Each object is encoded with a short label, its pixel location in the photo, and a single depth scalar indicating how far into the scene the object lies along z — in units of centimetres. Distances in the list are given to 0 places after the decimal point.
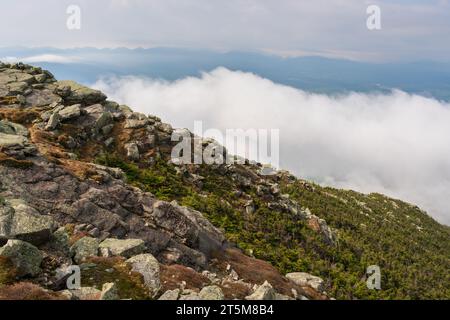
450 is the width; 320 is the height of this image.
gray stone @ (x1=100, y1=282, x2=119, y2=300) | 1578
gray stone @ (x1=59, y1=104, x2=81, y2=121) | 4852
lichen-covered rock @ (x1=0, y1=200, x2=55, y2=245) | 1884
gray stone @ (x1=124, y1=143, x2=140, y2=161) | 4862
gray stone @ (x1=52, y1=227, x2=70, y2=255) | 2012
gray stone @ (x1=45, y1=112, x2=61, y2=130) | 4532
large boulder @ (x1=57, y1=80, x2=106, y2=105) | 5600
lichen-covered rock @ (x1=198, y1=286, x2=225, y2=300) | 1780
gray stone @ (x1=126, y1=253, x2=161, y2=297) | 1842
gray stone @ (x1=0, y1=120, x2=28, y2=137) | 3656
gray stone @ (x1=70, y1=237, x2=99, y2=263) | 2036
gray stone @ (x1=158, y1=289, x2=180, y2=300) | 1723
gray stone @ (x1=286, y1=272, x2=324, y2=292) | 3131
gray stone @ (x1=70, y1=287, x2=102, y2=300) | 1623
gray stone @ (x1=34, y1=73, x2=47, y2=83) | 5994
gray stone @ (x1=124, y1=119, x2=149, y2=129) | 5334
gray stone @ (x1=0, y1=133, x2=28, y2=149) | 2920
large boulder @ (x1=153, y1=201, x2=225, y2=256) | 2750
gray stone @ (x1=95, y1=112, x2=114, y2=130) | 5012
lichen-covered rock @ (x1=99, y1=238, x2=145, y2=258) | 2128
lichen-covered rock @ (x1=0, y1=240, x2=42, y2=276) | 1680
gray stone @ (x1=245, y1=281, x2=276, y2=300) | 1787
